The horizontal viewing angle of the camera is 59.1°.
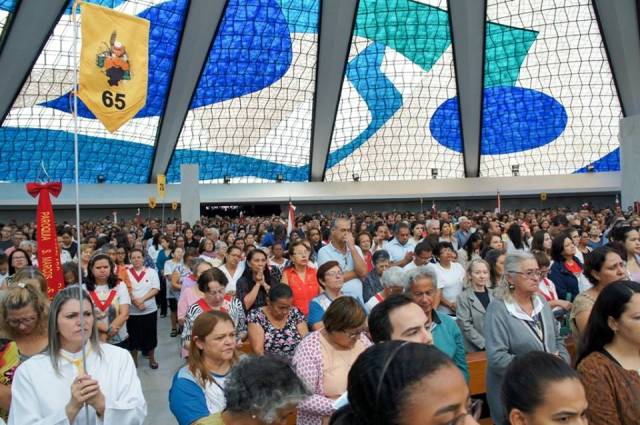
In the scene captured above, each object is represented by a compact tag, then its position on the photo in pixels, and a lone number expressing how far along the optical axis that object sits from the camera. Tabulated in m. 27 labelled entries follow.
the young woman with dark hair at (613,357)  2.91
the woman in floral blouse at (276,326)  5.19
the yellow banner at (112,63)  4.47
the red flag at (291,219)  15.27
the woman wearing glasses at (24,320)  4.28
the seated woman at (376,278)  7.01
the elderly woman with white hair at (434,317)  4.34
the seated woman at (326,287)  5.71
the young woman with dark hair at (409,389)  1.78
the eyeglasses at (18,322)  4.29
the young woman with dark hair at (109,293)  6.82
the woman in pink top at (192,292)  6.93
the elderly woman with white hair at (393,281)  5.26
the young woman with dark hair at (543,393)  2.40
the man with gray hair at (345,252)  7.51
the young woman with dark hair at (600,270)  4.67
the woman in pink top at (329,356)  3.73
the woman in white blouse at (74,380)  3.16
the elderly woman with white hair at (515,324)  4.14
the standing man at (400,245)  9.93
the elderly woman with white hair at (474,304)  5.71
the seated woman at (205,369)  3.39
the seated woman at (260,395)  2.44
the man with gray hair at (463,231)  12.74
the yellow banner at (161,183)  21.53
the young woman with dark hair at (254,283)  6.73
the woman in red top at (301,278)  7.04
